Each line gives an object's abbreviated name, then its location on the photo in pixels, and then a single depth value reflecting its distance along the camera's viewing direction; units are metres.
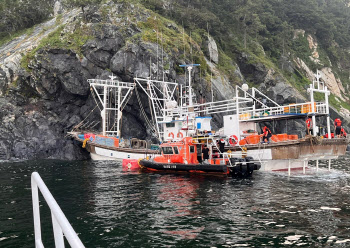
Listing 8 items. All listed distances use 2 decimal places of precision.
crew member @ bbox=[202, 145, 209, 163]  24.88
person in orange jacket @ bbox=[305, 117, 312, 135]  24.50
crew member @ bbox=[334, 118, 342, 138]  25.27
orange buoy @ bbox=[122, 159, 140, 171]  27.99
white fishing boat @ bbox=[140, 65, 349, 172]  24.00
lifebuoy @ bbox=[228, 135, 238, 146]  27.70
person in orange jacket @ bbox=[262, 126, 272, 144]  25.99
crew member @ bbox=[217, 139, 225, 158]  24.69
